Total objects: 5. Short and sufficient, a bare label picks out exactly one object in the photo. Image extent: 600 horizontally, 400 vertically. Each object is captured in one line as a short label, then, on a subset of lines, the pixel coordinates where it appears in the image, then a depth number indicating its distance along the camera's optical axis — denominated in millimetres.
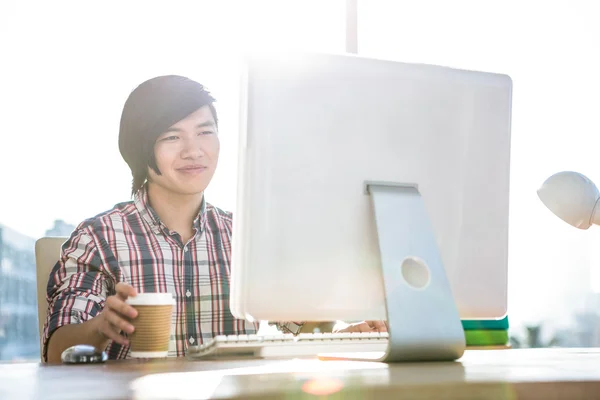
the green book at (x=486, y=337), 1622
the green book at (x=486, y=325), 1616
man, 1800
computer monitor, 1012
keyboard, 1193
